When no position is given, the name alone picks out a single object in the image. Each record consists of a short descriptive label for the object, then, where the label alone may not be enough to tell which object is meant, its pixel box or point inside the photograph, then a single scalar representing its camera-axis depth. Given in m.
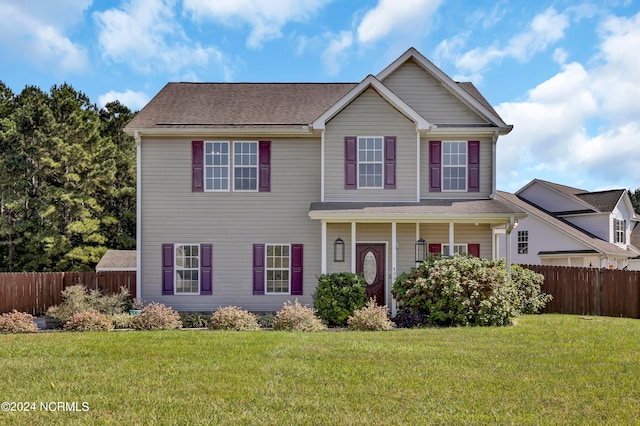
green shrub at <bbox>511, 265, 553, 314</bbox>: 17.17
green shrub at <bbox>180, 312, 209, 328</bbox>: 14.90
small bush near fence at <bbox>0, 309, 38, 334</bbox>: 13.18
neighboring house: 27.41
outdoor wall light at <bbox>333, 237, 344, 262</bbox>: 16.15
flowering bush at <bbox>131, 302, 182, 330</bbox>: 13.52
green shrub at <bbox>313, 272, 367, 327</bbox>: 14.19
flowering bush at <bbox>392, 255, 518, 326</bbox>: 13.29
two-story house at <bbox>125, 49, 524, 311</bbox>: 16.28
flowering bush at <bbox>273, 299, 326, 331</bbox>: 12.98
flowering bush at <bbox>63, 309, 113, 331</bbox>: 13.23
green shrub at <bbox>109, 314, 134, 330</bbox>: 14.04
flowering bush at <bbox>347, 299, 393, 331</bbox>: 13.00
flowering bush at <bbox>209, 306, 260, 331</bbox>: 13.31
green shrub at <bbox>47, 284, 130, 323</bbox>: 15.06
